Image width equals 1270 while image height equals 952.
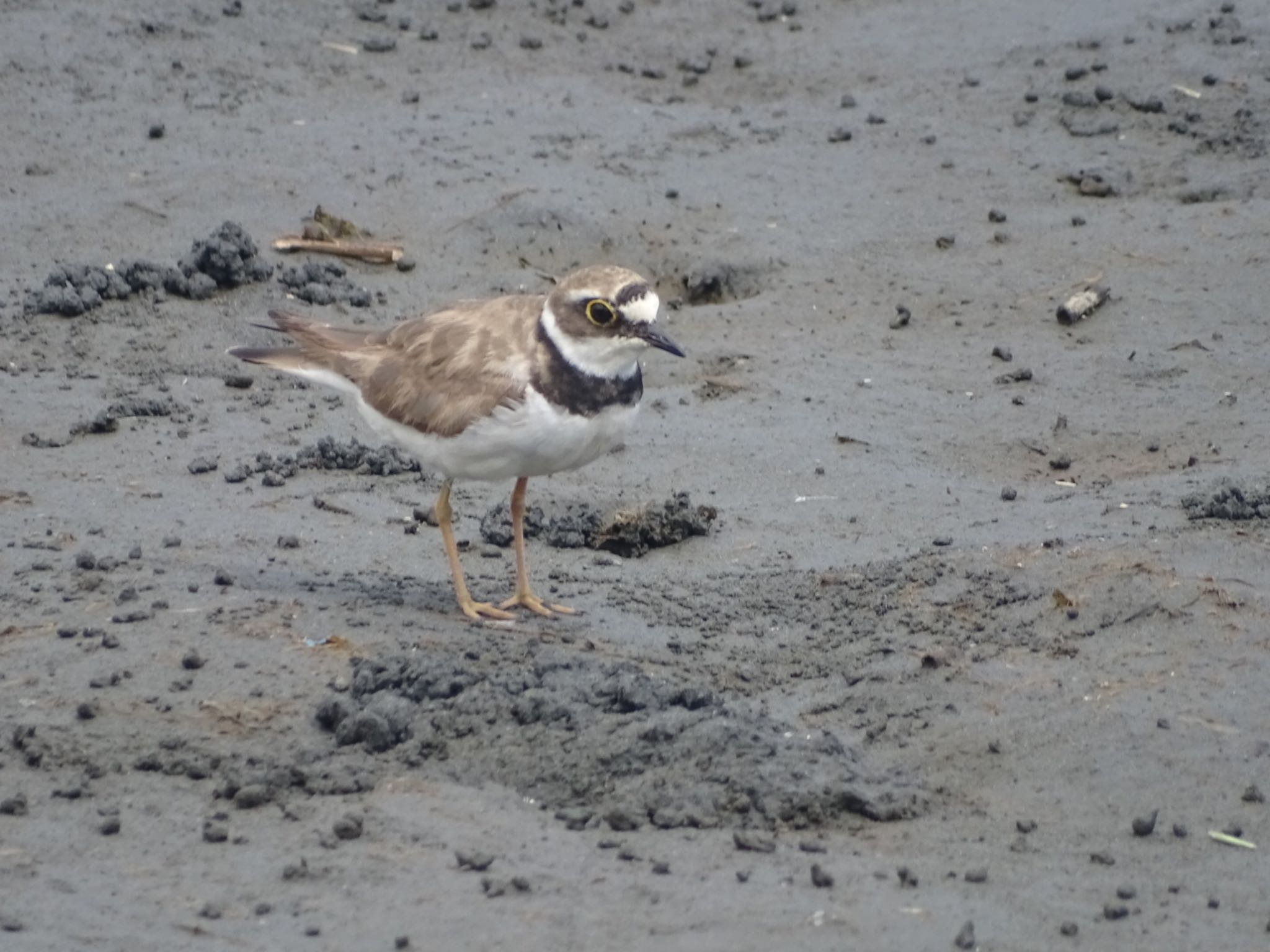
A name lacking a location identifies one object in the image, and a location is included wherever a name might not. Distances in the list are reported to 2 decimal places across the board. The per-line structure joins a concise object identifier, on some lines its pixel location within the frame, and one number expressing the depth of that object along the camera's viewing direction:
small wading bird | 12.66
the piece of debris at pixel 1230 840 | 9.90
